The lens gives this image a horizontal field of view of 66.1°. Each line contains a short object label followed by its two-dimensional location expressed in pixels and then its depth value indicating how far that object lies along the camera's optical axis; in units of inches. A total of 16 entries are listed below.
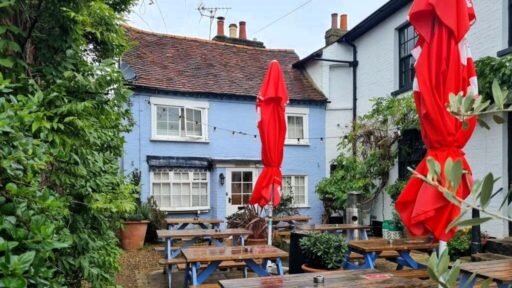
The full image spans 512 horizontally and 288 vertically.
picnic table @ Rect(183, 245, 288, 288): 187.0
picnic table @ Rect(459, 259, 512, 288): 123.7
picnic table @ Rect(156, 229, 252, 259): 259.3
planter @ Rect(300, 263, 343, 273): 203.3
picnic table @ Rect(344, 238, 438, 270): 201.3
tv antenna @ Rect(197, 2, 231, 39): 598.0
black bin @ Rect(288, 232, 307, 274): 218.8
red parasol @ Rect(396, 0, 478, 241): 108.4
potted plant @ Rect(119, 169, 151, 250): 375.9
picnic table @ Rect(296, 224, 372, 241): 287.1
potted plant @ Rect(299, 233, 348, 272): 206.1
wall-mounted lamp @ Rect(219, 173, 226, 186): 479.5
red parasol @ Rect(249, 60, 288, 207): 262.1
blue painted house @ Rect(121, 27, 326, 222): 454.3
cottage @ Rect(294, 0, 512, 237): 294.7
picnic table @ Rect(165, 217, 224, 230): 331.3
